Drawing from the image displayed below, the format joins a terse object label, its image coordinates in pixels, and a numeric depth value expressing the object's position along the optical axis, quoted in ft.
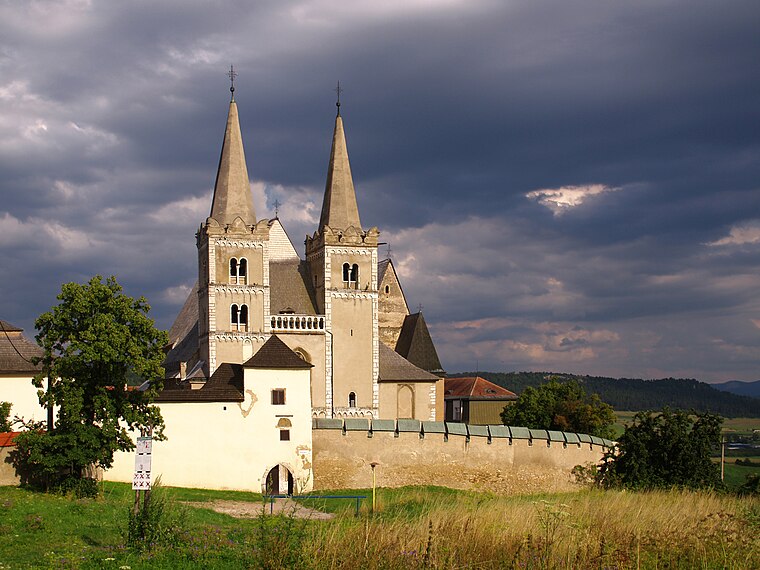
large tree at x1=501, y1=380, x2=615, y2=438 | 187.52
